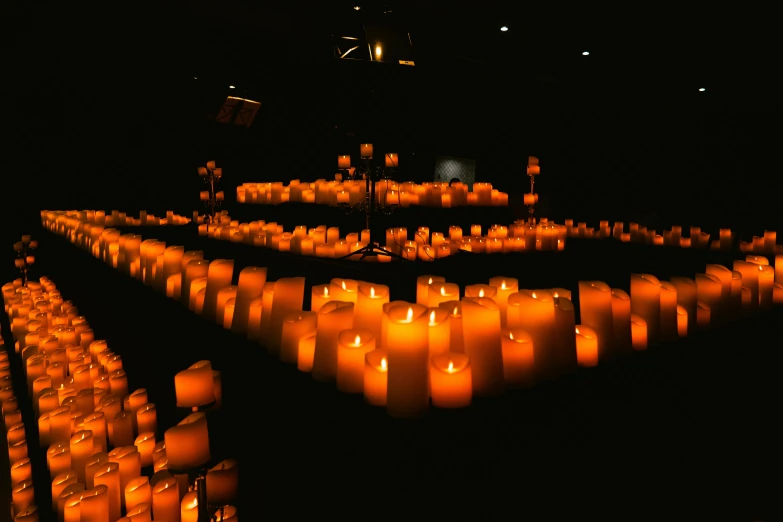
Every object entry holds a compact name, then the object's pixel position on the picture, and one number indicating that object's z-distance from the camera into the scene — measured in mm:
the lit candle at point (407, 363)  892
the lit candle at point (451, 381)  921
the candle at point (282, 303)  1313
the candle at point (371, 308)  1141
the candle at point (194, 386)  1163
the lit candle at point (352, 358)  1012
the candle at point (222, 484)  1213
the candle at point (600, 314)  1197
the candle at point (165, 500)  1386
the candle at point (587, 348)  1173
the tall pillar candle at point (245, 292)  1476
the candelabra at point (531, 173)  4383
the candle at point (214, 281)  1685
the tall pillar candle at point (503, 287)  1295
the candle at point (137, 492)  1454
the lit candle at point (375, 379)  958
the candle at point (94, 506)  1396
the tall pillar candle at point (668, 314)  1345
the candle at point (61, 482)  1631
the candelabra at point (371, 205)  3002
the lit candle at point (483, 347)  986
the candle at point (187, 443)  1090
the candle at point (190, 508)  1386
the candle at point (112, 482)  1478
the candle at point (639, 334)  1290
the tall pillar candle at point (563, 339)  1079
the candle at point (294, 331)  1196
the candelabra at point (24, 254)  4762
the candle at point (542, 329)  1077
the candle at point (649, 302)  1336
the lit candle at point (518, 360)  1048
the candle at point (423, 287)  1294
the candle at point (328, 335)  1065
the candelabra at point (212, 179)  5121
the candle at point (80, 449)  1721
